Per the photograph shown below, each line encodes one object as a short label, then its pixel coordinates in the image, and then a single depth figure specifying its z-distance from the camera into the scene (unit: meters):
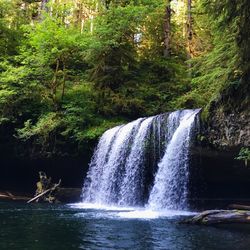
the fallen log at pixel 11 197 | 21.66
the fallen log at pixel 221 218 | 11.65
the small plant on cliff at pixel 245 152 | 13.03
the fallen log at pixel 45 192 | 20.24
